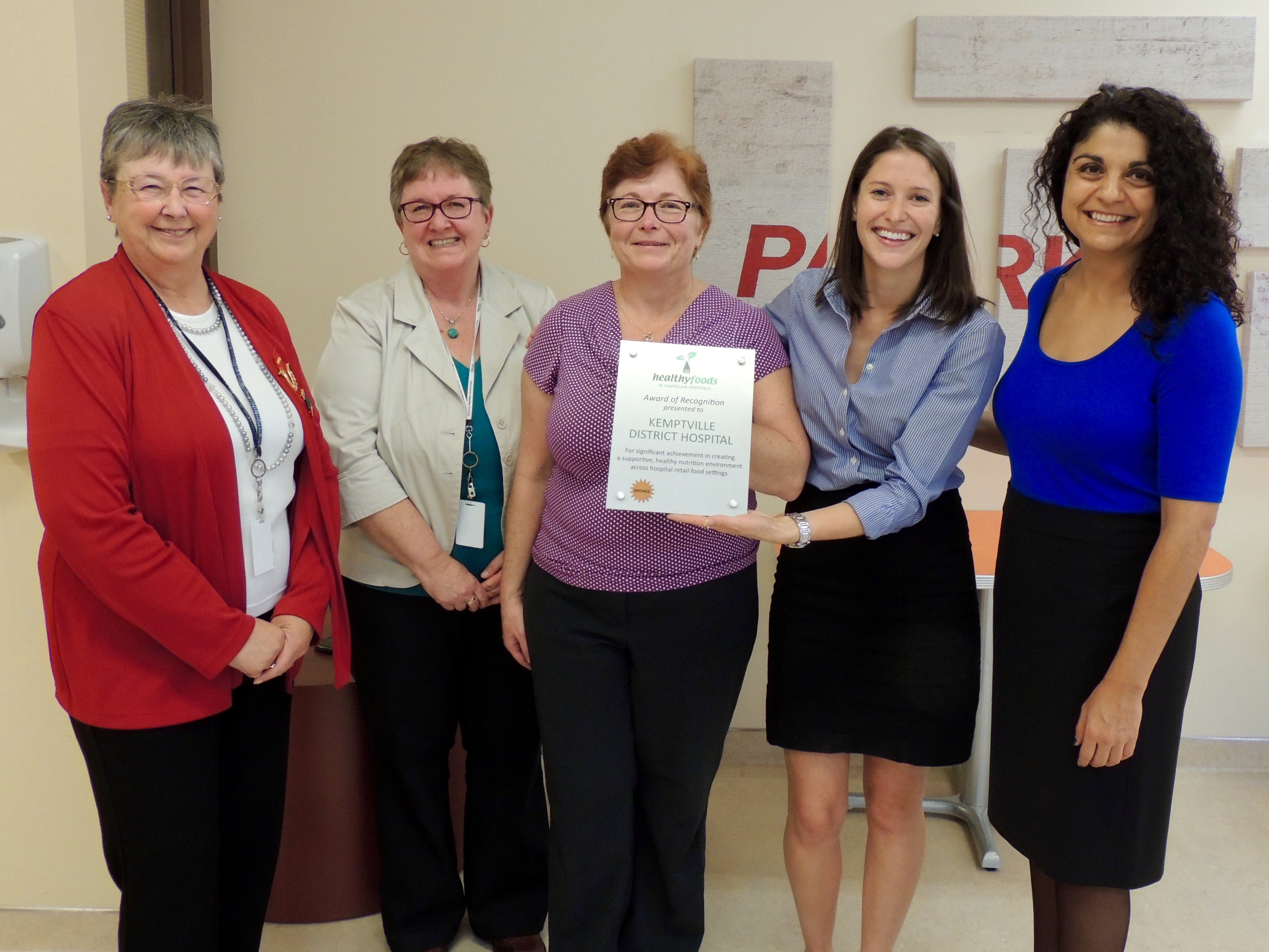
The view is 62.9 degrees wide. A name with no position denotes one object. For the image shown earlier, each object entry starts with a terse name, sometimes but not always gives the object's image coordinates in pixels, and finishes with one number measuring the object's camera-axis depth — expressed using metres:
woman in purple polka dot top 1.83
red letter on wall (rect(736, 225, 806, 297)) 3.13
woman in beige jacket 2.09
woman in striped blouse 1.82
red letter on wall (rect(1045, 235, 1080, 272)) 3.10
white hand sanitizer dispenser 2.07
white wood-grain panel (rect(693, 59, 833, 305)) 3.06
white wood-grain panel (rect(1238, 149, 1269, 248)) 3.09
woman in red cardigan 1.55
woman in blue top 1.55
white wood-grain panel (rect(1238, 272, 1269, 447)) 3.13
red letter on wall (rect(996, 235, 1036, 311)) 3.14
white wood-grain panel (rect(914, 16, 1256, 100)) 3.03
